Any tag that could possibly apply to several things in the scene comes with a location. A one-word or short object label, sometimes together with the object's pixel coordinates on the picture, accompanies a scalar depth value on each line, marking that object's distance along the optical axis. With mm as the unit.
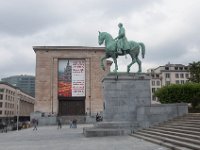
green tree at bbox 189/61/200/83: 56416
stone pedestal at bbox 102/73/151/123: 25625
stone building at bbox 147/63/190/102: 103188
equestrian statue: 26328
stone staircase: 14719
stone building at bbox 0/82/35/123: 105375
